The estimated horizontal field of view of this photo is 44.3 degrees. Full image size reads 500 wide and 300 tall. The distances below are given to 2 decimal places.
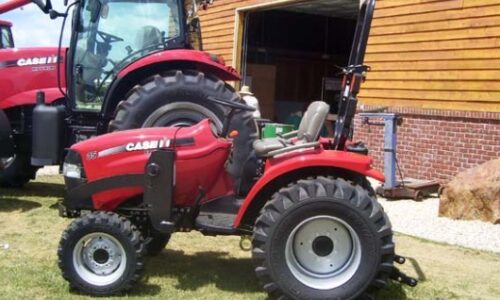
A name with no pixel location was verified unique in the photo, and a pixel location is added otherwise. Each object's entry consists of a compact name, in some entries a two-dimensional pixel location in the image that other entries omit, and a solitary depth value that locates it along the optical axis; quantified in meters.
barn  8.66
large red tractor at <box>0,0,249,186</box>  6.11
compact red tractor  3.99
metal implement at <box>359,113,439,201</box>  8.61
